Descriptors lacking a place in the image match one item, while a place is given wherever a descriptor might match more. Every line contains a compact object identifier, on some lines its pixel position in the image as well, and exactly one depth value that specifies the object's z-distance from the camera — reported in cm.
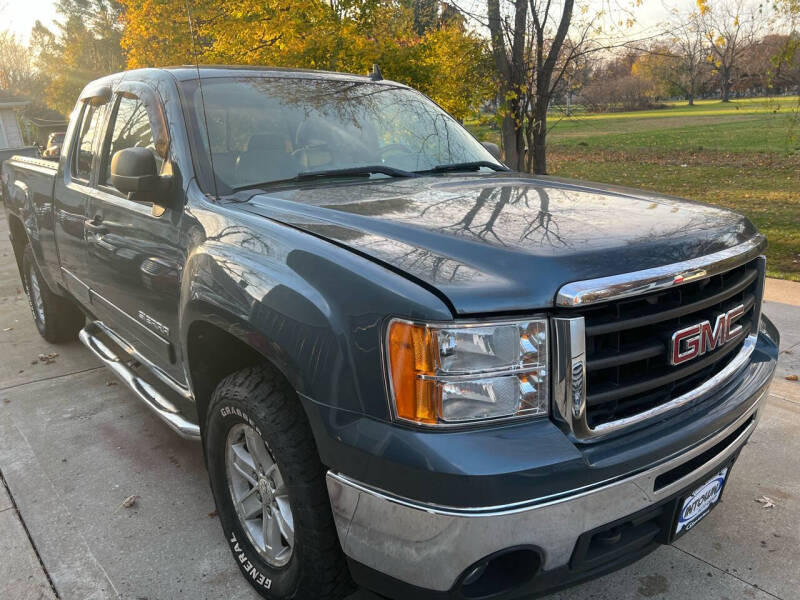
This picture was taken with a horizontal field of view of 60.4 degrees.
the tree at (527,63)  835
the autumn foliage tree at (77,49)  3960
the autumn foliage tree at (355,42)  727
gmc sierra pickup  175
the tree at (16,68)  5350
